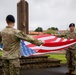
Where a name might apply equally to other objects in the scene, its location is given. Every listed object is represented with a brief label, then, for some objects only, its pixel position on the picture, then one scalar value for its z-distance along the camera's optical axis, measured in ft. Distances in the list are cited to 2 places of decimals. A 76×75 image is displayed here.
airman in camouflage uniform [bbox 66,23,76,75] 15.83
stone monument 21.12
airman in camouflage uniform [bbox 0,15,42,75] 9.15
